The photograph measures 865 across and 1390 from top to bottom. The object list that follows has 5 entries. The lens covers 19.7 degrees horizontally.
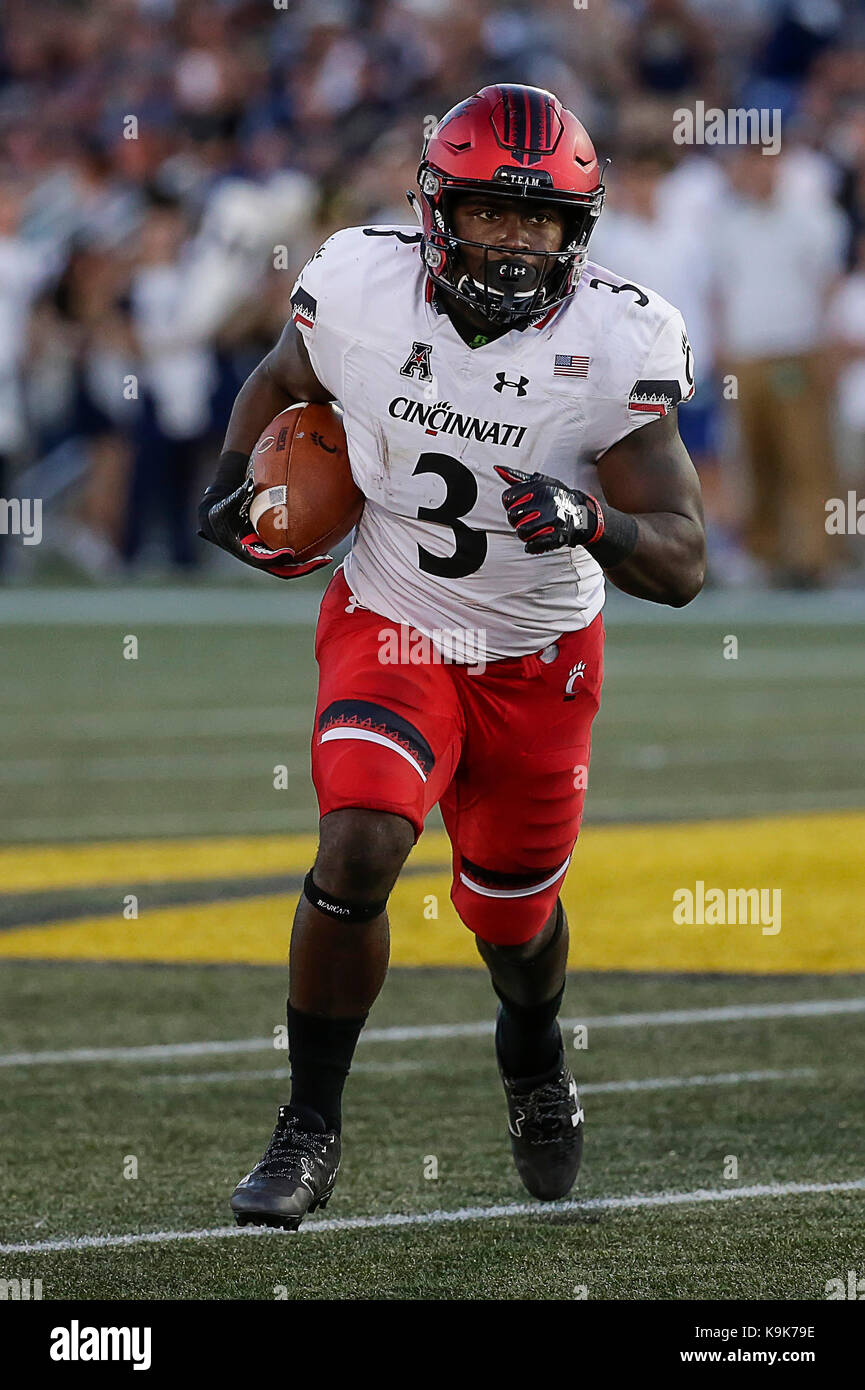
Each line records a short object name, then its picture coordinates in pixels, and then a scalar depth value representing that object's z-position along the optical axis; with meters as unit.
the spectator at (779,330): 15.23
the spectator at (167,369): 17.42
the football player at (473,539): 4.23
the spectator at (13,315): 17.81
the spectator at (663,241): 15.60
